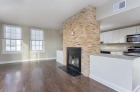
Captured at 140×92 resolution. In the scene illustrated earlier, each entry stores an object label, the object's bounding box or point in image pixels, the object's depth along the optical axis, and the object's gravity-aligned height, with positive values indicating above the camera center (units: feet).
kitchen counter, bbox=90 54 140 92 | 4.80 -2.43
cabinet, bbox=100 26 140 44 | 9.78 +2.13
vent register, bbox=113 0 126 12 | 5.81 +4.01
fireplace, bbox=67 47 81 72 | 8.87 -2.03
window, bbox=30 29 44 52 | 15.64 +1.43
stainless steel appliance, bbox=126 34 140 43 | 9.22 +1.15
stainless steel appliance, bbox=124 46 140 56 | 9.60 -0.92
